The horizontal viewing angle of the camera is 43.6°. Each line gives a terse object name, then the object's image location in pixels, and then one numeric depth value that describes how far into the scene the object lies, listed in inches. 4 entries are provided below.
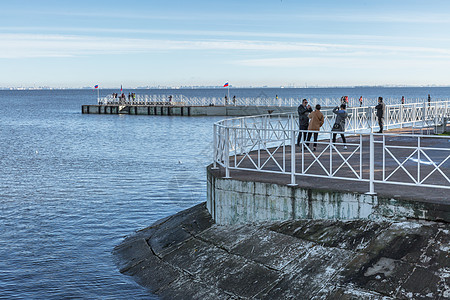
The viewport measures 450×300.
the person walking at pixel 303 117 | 718.5
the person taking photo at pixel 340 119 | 727.7
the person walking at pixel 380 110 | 850.7
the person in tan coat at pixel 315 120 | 651.5
